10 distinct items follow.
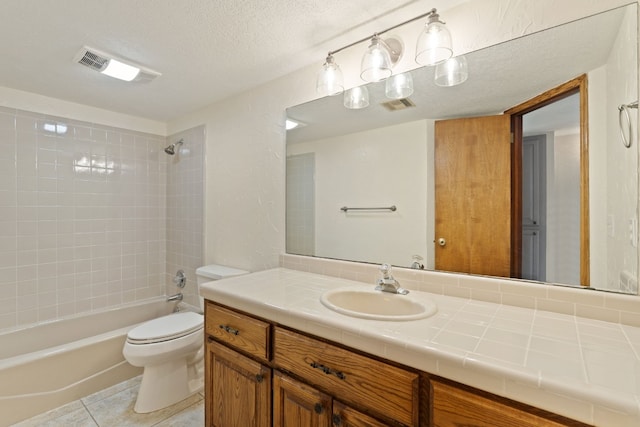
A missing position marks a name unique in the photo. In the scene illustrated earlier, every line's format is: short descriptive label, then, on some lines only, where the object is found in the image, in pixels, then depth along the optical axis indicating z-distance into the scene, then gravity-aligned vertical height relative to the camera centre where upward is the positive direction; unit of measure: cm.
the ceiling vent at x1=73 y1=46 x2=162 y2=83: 153 +87
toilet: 178 -91
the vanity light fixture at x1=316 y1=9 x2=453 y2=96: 115 +71
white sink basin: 110 -37
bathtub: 171 -99
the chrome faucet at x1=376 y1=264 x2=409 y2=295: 124 -30
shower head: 270 +64
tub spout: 255 -74
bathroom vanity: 61 -44
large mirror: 96 +22
